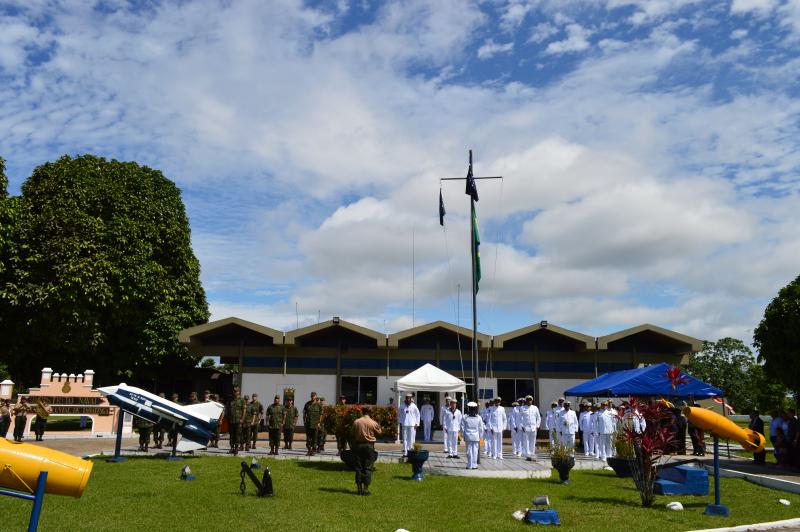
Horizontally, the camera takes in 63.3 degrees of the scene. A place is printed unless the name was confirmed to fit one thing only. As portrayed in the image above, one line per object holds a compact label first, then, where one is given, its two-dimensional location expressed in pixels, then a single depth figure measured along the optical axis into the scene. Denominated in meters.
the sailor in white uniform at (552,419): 20.49
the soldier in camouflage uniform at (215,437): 19.31
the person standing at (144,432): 19.19
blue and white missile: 17.89
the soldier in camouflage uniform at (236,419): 19.00
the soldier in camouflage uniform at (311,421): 18.77
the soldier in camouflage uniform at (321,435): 19.66
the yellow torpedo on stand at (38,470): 5.48
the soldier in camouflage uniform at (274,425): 18.78
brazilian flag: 18.02
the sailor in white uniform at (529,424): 19.73
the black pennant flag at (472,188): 18.38
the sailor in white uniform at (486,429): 19.70
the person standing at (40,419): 22.75
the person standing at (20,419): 22.08
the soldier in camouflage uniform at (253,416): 19.52
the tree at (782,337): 21.72
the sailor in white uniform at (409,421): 19.06
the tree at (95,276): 28.16
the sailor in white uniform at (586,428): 20.48
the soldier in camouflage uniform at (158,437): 20.96
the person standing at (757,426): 18.95
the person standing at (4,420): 19.52
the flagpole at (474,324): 16.42
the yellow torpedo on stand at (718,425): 11.30
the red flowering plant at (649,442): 11.57
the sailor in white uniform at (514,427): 20.19
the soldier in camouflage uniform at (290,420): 19.94
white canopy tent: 21.30
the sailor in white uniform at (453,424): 19.36
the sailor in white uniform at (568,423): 19.73
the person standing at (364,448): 12.73
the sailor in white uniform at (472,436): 16.38
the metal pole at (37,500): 5.30
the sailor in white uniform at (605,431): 19.72
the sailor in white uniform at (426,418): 24.65
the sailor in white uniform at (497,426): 19.33
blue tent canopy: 18.86
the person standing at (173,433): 17.42
